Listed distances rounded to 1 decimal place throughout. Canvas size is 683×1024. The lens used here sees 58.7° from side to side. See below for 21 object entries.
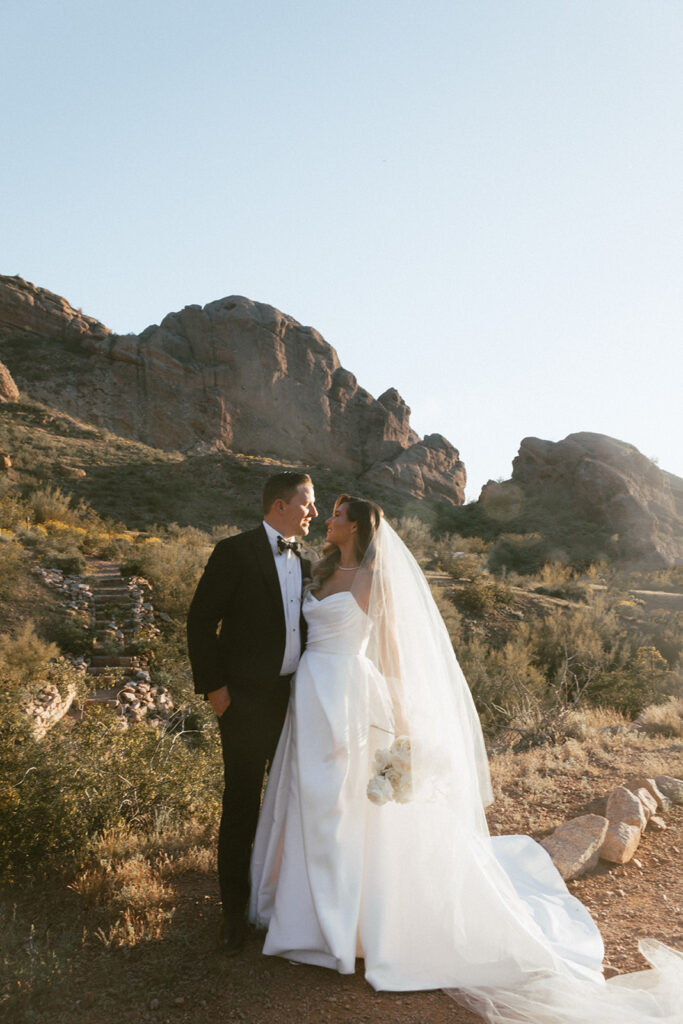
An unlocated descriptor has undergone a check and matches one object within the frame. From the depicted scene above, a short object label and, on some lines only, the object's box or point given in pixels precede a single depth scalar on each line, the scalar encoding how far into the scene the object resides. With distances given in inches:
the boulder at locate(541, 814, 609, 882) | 158.9
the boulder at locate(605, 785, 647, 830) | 185.6
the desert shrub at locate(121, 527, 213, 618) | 532.7
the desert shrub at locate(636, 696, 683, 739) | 323.3
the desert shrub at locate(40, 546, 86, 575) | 556.7
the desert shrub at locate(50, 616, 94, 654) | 437.7
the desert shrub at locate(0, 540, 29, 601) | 462.6
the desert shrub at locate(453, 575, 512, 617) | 709.9
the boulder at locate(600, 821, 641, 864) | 169.8
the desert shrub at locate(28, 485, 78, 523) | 837.2
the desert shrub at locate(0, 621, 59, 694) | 344.5
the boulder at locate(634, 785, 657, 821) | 200.1
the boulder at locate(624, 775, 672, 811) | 212.2
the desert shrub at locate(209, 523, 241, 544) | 979.3
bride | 106.6
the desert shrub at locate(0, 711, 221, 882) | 150.5
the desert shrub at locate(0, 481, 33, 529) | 682.2
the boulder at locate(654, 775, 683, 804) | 219.2
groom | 121.0
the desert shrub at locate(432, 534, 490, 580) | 851.0
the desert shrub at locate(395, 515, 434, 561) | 1115.9
